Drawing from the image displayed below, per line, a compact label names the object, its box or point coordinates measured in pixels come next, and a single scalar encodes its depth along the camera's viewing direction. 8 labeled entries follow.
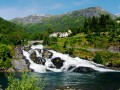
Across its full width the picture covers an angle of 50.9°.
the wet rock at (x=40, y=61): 65.62
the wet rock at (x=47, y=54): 67.50
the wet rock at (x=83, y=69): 60.34
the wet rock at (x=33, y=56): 67.21
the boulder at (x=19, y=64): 60.23
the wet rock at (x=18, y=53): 66.20
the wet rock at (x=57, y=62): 64.06
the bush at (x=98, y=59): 65.13
